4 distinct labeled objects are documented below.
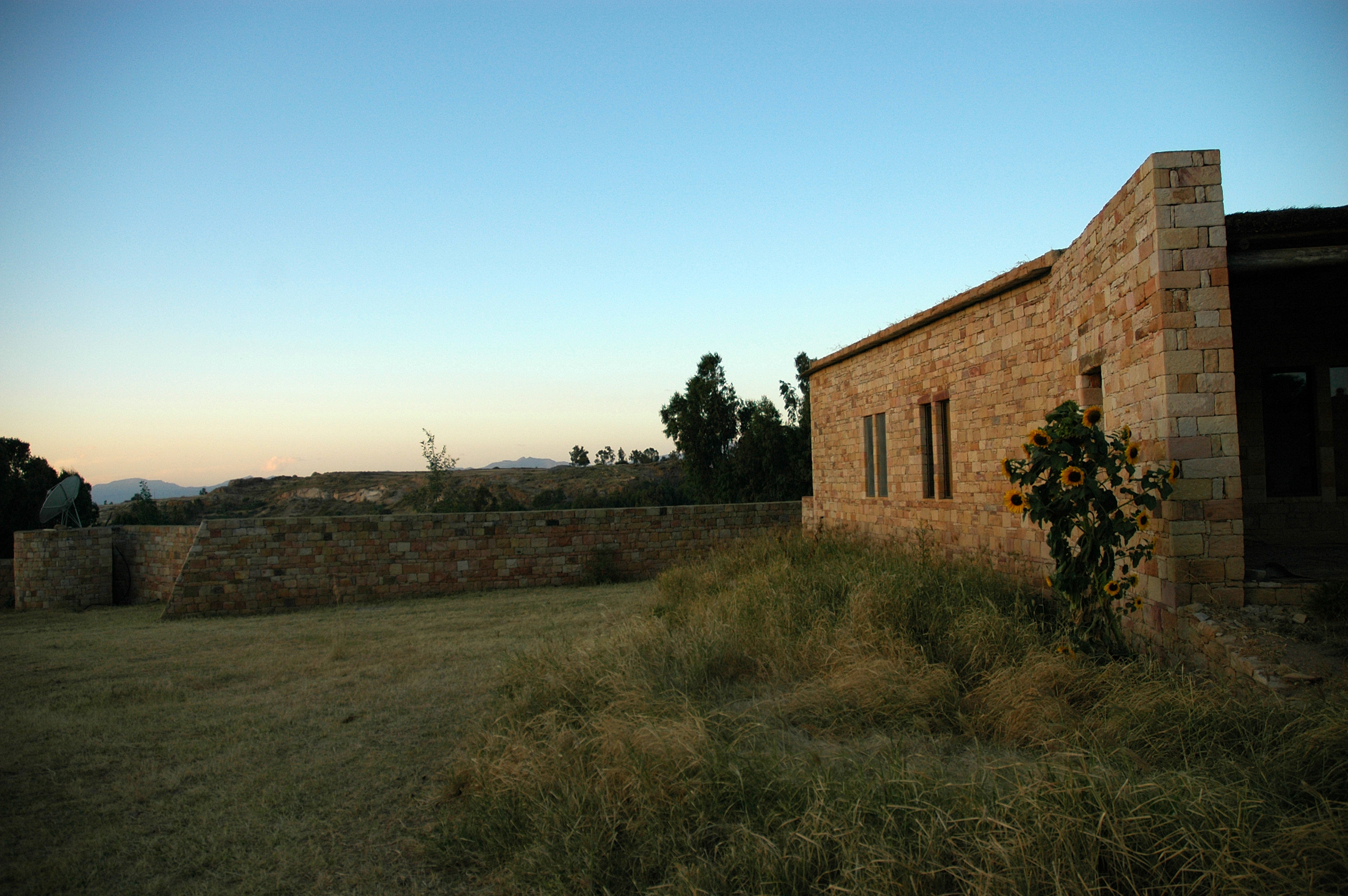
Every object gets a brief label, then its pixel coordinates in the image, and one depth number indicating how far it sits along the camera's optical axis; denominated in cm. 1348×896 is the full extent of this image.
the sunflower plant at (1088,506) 512
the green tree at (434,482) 2744
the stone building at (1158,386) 529
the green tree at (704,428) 3331
